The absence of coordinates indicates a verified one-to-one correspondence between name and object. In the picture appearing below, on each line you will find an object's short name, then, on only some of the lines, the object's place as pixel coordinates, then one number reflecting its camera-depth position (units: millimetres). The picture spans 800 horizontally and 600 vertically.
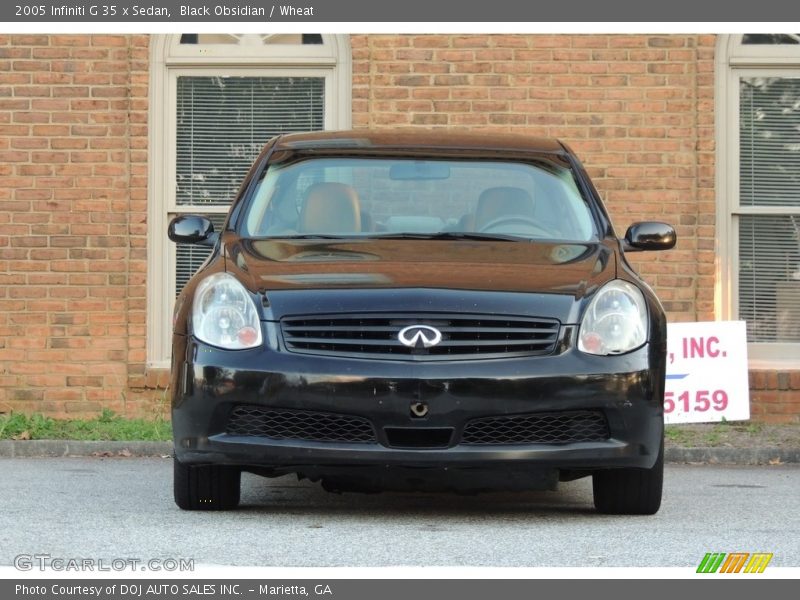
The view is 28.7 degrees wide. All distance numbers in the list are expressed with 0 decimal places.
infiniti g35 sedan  6117
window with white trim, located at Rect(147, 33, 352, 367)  12148
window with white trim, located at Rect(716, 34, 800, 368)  12109
